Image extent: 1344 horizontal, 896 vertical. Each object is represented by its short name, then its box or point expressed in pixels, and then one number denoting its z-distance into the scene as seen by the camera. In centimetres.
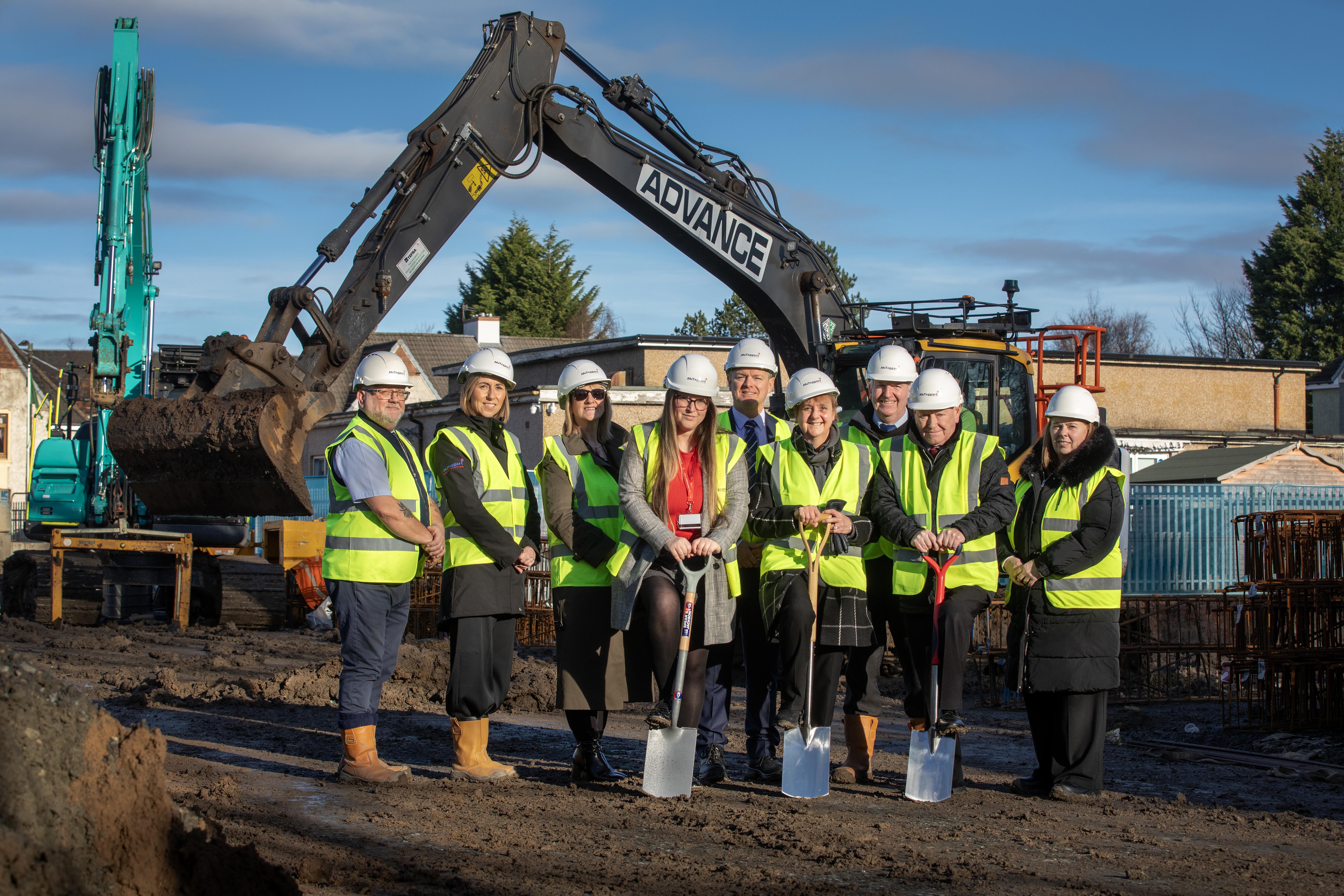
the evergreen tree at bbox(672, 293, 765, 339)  5291
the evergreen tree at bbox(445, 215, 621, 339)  5516
